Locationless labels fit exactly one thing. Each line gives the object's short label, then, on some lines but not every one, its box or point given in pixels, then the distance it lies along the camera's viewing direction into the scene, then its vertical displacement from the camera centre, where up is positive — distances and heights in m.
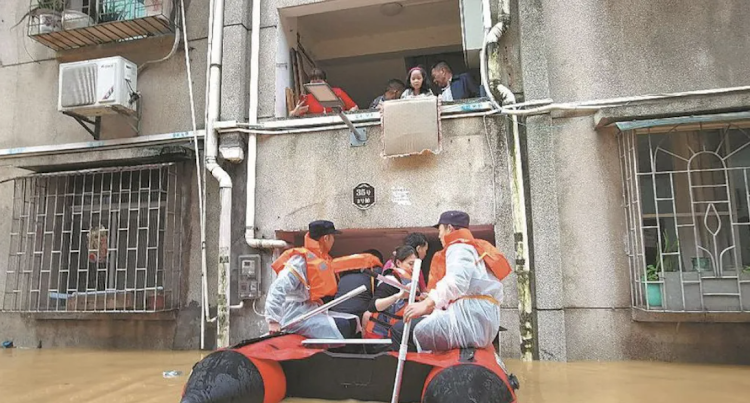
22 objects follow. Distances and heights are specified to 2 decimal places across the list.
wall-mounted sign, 6.68 +0.82
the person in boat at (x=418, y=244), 5.67 +0.16
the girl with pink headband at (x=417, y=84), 7.14 +2.39
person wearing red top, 7.36 +2.25
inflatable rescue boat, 3.55 -0.86
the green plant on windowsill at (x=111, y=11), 7.95 +3.87
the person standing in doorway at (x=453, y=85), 7.10 +2.38
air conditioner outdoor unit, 7.36 +2.54
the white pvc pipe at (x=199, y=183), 6.99 +1.12
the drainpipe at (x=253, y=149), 6.85 +1.54
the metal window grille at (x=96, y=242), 7.32 +0.37
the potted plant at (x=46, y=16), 7.88 +3.80
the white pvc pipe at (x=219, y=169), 6.83 +1.27
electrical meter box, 6.80 -0.18
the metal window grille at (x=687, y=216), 5.53 +0.40
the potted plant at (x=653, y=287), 5.64 -0.36
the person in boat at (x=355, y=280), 5.65 -0.21
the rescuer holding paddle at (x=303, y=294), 5.05 -0.31
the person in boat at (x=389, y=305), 5.23 -0.45
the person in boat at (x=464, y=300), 4.04 -0.33
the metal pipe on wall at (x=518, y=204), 5.99 +0.62
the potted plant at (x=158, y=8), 7.57 +3.72
